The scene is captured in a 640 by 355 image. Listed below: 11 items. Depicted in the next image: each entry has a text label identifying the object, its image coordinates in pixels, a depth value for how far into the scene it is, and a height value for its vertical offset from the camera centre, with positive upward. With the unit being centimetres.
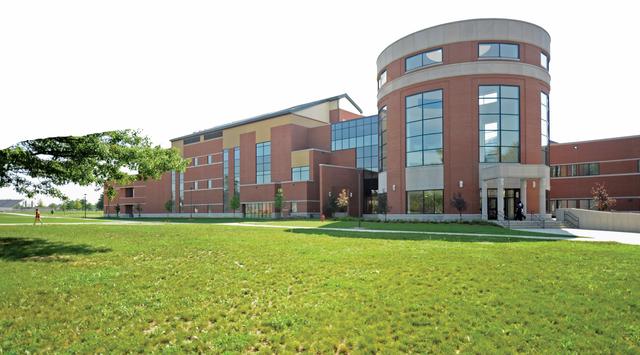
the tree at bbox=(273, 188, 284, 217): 6259 -181
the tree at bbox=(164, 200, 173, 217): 8419 -340
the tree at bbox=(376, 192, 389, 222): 4262 -175
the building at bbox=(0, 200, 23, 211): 19008 -809
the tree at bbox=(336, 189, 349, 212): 5244 -151
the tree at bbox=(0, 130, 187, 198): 1664 +124
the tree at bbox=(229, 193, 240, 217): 7128 -252
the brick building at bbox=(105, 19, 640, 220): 3888 +579
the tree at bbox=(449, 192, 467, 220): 3700 -134
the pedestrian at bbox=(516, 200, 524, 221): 3528 -207
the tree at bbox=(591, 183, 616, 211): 4369 -121
